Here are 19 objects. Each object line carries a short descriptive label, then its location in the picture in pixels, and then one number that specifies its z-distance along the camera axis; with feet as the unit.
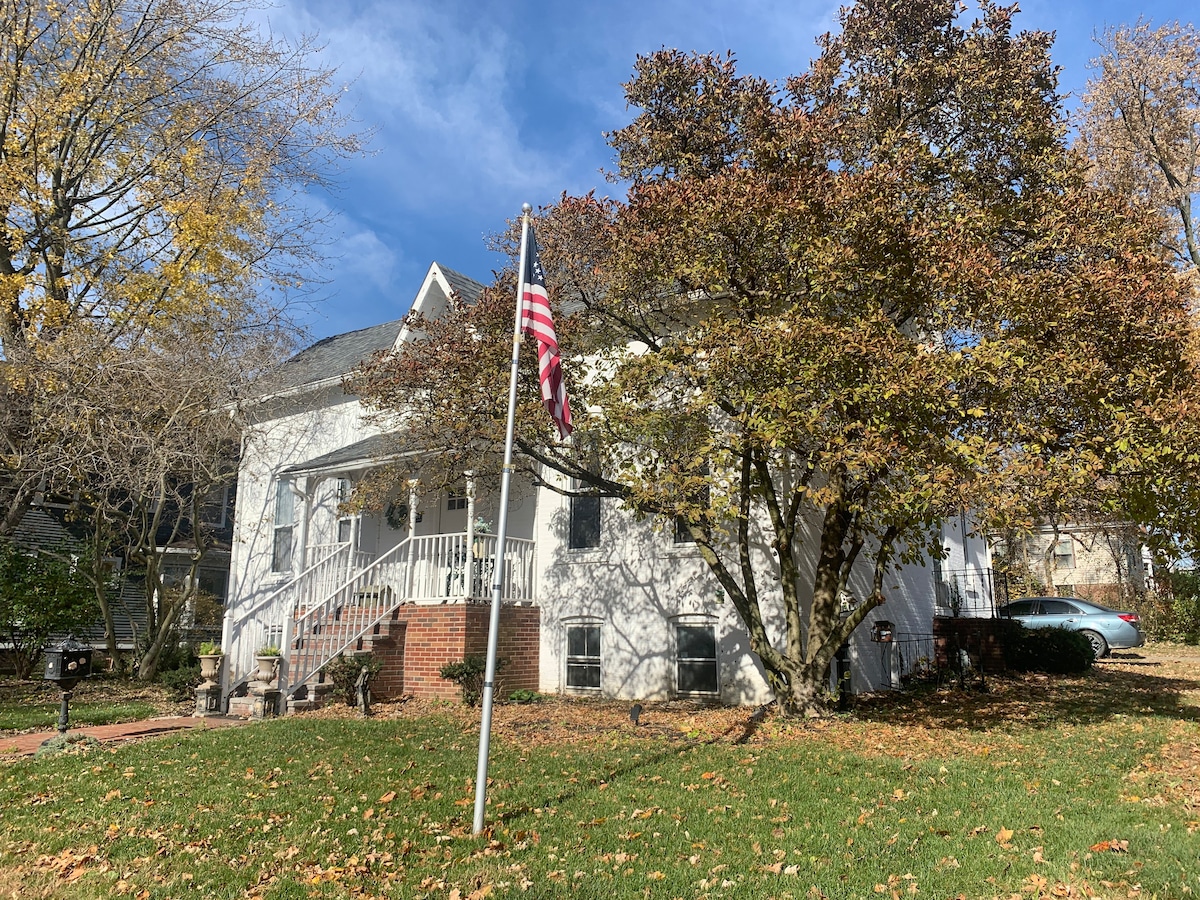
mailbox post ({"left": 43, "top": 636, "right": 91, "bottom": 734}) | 32.35
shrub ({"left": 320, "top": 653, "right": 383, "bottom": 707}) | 40.37
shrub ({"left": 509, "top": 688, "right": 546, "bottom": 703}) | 42.86
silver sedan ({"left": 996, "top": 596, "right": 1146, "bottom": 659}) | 64.03
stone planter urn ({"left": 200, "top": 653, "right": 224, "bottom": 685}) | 43.06
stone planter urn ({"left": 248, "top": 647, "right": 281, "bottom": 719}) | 38.52
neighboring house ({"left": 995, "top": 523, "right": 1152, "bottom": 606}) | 96.37
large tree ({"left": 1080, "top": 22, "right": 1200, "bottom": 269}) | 71.67
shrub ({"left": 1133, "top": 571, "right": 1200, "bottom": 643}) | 77.20
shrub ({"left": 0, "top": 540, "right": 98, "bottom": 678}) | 53.83
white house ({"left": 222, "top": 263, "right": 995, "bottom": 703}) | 42.29
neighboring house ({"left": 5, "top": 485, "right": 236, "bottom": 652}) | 72.95
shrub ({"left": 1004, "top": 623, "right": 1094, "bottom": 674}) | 52.33
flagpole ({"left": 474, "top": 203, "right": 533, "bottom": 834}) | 19.20
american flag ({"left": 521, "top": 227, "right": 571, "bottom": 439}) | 23.39
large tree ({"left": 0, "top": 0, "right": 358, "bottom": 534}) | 52.26
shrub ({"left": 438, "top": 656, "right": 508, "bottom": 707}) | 40.06
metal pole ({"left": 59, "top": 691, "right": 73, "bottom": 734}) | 31.76
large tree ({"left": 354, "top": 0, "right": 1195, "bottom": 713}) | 28.14
